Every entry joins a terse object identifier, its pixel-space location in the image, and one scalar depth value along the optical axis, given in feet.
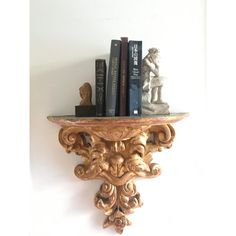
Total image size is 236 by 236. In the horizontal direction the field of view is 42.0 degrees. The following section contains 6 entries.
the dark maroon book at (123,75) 2.69
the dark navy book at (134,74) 2.67
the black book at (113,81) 2.68
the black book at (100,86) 2.75
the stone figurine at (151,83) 2.81
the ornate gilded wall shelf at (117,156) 2.85
